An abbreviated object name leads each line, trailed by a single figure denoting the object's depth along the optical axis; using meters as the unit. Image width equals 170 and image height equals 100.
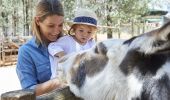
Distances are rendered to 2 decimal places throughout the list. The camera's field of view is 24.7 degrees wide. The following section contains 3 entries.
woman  1.64
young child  1.78
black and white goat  0.55
